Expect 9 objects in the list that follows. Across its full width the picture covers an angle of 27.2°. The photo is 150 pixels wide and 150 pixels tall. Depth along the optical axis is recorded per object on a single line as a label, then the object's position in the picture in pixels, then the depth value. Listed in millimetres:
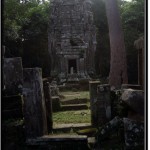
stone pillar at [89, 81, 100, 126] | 7535
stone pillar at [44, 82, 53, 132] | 7102
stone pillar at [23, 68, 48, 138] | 6246
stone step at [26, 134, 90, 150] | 5934
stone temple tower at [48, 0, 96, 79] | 21953
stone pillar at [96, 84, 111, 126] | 7340
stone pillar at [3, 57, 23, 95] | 9156
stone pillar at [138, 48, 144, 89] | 8274
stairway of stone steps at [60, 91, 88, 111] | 10656
